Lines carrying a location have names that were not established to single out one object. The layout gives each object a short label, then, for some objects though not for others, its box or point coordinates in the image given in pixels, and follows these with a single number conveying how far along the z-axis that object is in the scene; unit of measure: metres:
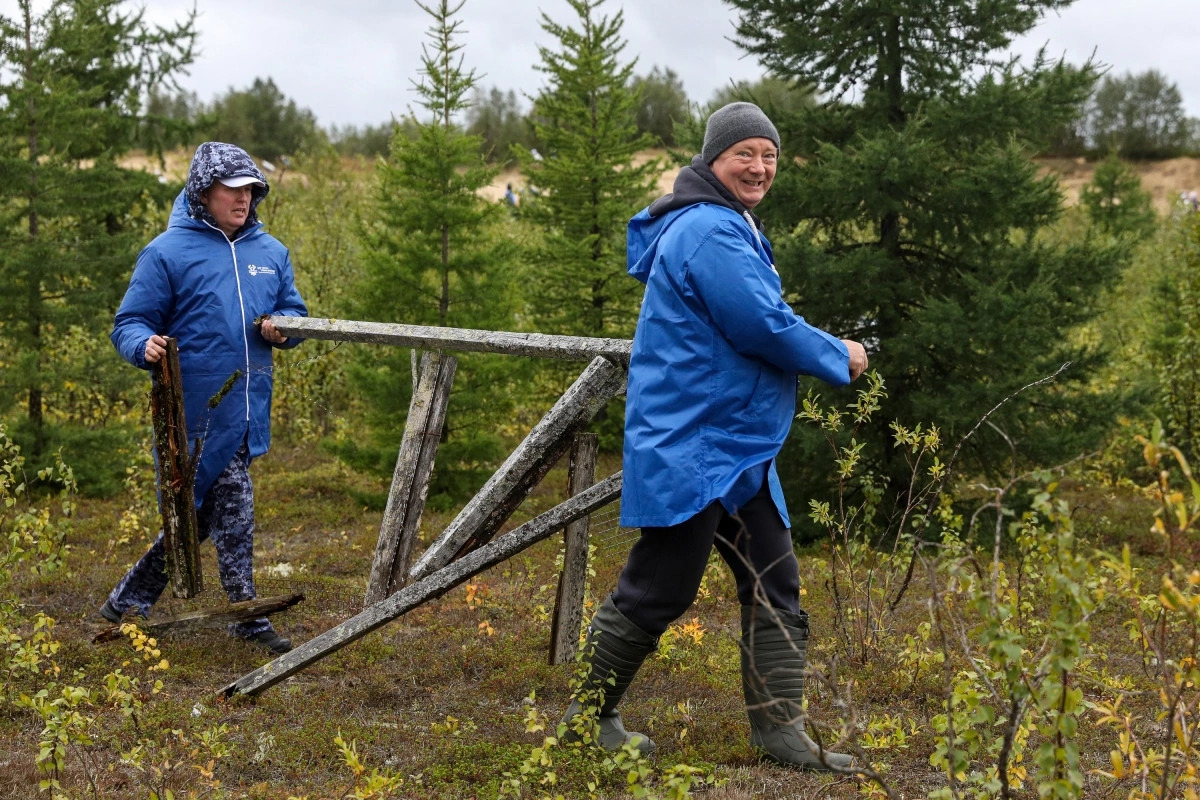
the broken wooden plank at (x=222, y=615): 4.90
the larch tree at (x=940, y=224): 8.68
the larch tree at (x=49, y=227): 9.40
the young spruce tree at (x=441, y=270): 9.77
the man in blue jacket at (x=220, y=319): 4.75
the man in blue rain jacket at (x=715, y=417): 3.49
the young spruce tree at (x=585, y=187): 12.54
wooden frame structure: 4.21
